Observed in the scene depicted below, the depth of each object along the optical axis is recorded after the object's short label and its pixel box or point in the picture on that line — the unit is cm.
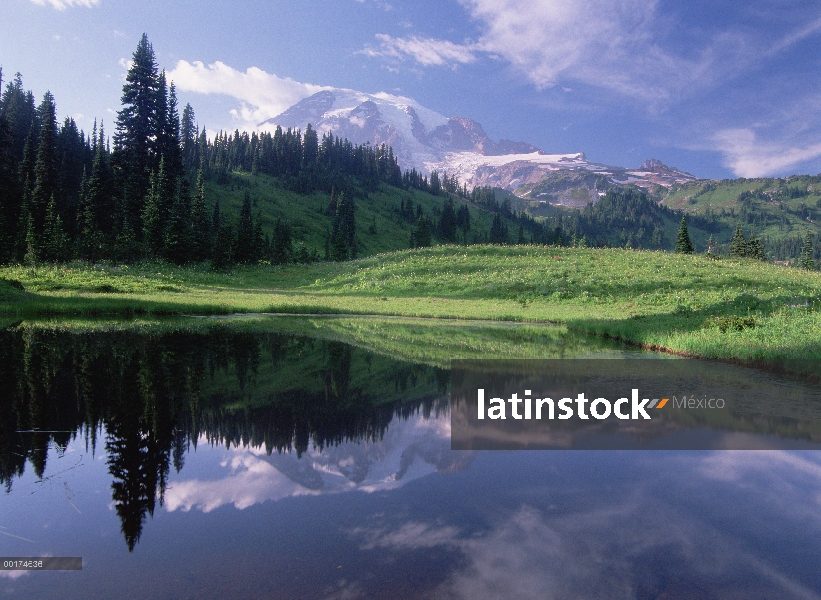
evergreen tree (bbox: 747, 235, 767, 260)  10888
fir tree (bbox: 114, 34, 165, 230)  7375
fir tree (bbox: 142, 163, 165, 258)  6100
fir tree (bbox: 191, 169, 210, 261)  6562
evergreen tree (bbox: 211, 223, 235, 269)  6550
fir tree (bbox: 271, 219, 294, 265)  9225
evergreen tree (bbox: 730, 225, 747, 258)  10805
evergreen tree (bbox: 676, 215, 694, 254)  9013
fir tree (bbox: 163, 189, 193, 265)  6141
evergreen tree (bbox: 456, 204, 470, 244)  19312
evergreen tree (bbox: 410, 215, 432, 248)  14812
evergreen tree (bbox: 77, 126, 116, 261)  6712
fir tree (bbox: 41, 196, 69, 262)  5328
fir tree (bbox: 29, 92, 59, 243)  6806
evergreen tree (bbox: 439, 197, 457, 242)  17925
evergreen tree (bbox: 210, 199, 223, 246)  9504
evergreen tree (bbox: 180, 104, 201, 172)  15325
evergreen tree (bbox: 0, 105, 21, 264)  5641
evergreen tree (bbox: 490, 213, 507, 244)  19502
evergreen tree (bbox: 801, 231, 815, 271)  11331
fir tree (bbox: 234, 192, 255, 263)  7375
